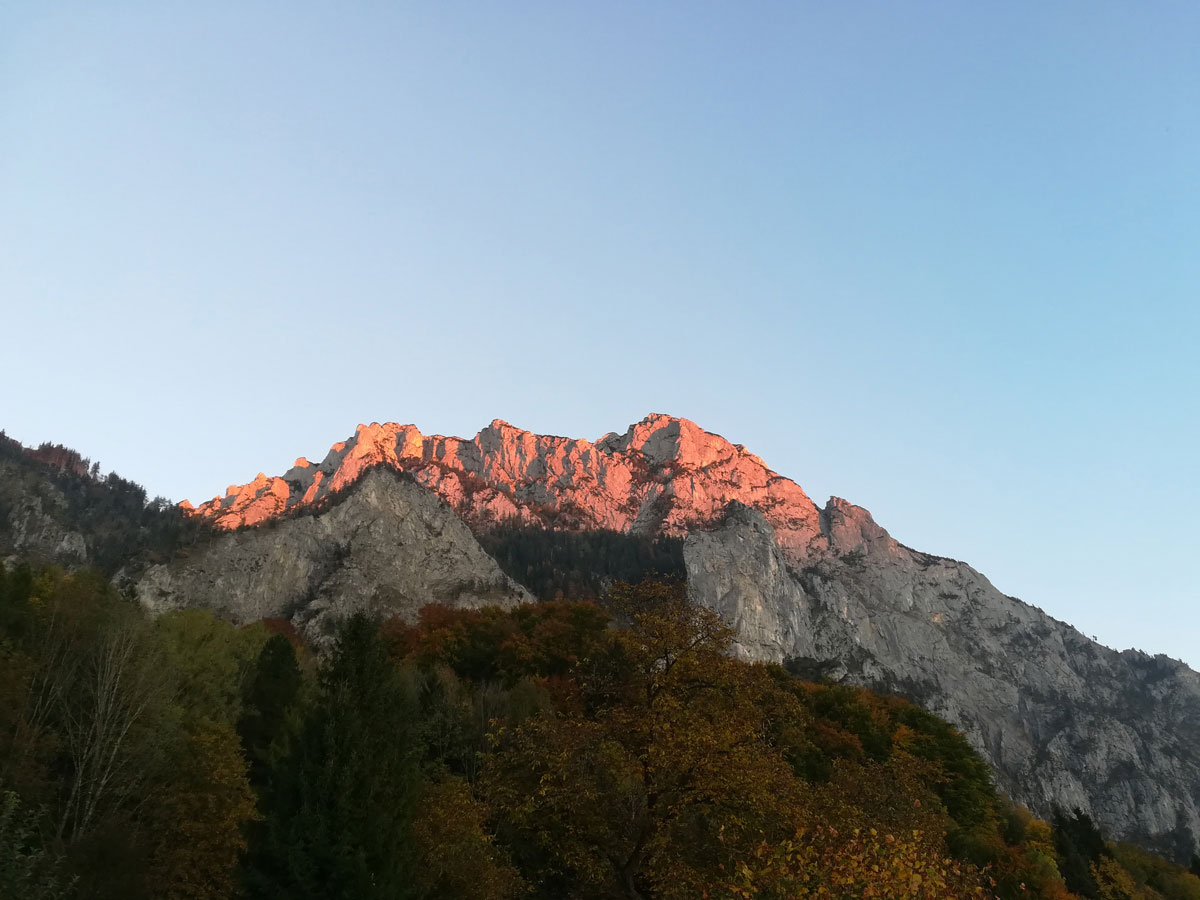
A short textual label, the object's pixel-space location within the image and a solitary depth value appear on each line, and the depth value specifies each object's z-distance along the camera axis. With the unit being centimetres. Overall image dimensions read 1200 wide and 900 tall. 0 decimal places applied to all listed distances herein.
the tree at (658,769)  2408
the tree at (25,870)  1983
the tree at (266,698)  4741
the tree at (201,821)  3394
